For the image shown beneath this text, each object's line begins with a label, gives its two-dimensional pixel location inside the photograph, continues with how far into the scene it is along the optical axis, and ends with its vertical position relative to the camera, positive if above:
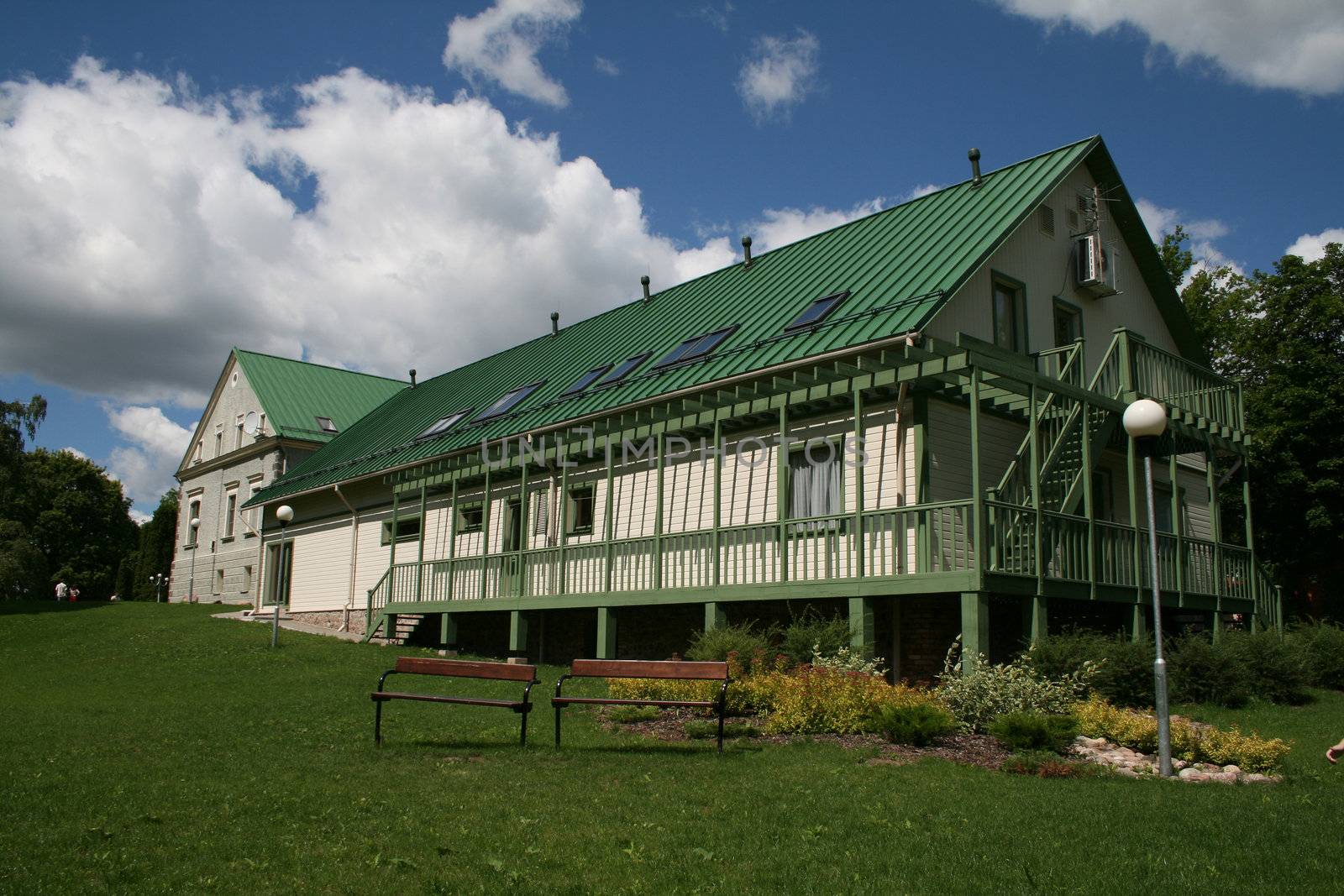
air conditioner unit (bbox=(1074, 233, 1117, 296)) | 20.25 +6.67
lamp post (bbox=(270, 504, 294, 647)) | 21.77 +2.12
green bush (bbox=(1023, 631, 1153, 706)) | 13.04 -0.26
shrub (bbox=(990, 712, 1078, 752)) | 10.32 -0.84
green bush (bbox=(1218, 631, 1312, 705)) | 14.67 -0.32
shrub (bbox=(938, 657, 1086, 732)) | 11.69 -0.59
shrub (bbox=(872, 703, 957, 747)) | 10.66 -0.80
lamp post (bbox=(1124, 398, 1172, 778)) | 9.67 +1.03
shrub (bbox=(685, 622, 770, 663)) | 14.11 -0.14
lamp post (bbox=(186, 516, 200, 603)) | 40.91 +1.44
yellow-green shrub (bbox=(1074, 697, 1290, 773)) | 9.83 -0.87
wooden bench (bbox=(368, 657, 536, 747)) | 10.90 -0.42
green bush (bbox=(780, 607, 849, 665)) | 14.16 -0.06
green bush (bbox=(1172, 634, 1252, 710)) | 14.33 -0.41
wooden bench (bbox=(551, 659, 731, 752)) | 10.55 -0.38
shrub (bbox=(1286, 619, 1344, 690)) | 16.44 -0.14
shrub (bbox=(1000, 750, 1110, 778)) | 9.36 -1.06
